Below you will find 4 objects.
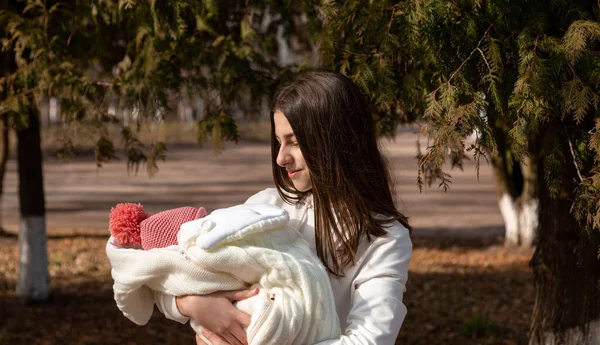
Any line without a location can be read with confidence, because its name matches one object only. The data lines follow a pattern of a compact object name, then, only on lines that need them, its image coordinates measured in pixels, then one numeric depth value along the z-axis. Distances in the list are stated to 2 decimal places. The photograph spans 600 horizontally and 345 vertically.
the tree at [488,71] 2.96
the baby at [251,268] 2.06
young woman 2.14
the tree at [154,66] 4.65
